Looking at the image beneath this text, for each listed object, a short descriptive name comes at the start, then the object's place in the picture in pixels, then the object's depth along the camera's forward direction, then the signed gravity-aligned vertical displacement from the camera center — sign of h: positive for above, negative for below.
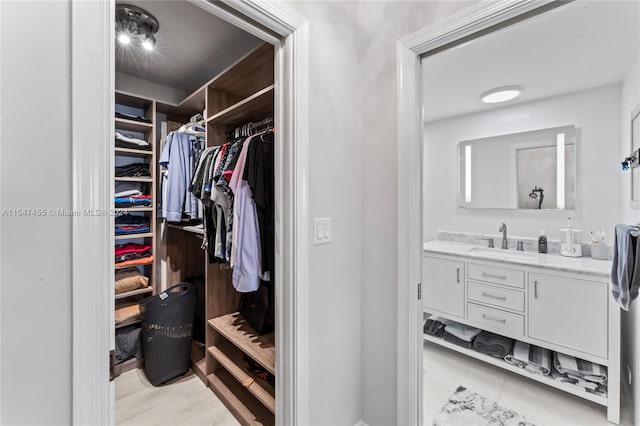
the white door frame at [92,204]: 0.62 +0.02
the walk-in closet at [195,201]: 1.54 +0.08
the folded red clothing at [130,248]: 2.34 -0.30
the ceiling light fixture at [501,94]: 2.29 +1.01
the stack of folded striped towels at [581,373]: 1.80 -1.08
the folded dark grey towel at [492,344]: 2.21 -1.07
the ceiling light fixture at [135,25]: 1.60 +1.14
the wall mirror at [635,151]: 1.60 +0.36
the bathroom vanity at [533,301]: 1.76 -0.66
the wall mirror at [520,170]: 2.40 +0.40
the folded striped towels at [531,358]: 2.02 -1.09
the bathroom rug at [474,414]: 1.73 -1.28
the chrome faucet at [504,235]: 2.68 -0.21
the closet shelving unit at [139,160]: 2.28 +0.47
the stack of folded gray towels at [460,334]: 2.41 -1.06
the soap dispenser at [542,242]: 2.45 -0.25
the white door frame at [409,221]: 1.26 -0.04
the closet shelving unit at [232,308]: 1.67 -0.73
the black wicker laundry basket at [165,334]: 2.03 -0.89
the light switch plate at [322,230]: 1.23 -0.08
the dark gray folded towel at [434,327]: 2.60 -1.08
